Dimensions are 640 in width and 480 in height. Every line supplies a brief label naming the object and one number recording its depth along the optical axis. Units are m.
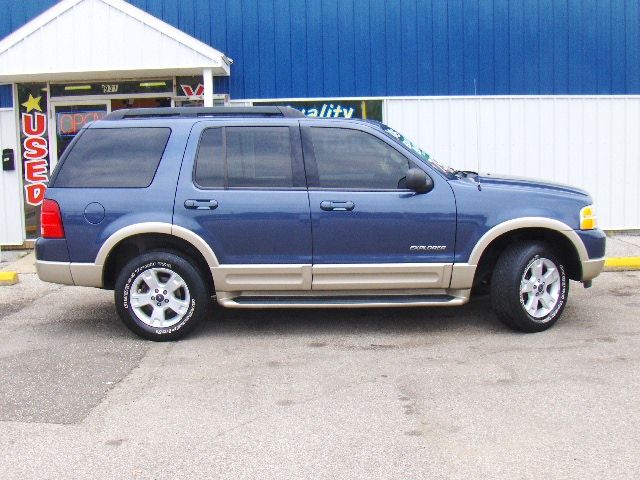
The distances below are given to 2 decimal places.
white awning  11.45
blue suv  7.25
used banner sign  12.75
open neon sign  12.81
